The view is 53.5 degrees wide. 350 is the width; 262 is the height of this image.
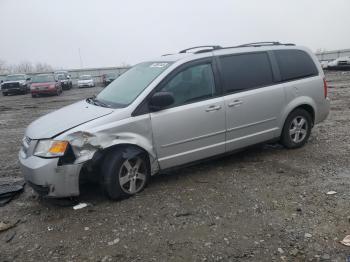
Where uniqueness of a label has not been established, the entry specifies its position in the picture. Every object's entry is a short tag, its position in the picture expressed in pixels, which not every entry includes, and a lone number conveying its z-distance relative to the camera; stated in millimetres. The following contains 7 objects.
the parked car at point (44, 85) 24953
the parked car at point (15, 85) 28547
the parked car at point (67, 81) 34612
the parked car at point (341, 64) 32969
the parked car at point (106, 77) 38319
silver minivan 4117
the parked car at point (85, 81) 37094
